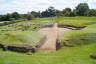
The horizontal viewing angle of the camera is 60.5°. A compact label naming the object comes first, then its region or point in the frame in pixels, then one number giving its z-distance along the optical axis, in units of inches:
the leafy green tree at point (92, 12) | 1565.5
